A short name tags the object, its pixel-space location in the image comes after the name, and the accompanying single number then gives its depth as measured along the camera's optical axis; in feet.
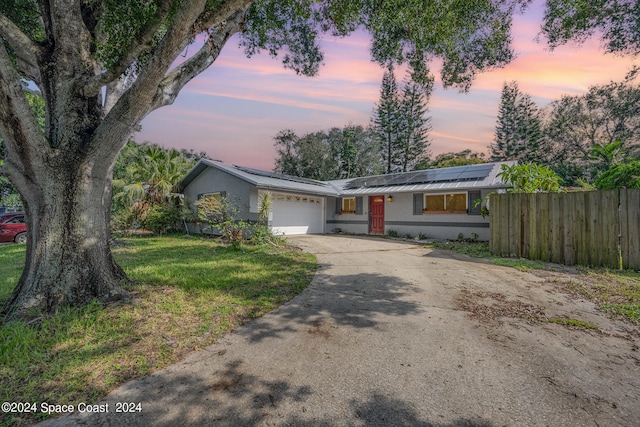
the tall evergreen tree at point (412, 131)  106.22
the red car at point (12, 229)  42.06
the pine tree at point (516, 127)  99.81
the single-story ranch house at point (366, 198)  39.83
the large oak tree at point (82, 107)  11.52
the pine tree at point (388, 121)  103.76
